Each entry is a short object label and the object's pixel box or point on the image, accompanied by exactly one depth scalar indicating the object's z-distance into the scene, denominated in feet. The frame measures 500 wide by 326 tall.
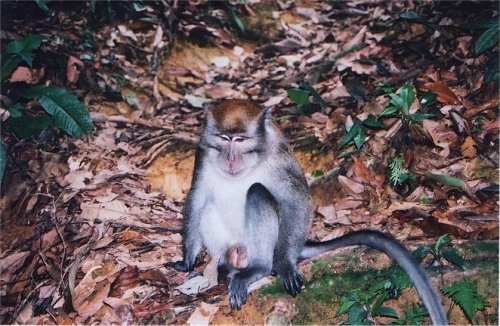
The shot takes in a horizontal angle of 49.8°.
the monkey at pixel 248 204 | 13.92
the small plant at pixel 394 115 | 17.35
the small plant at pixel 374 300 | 12.44
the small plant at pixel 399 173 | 16.26
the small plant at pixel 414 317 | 12.26
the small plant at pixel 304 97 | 21.22
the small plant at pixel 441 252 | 12.89
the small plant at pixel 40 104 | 18.58
